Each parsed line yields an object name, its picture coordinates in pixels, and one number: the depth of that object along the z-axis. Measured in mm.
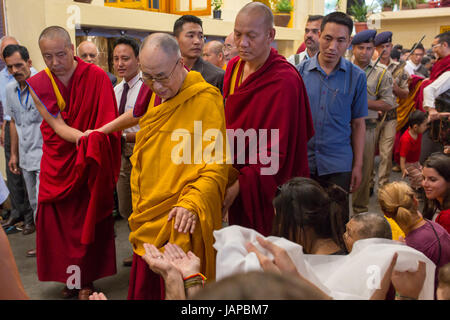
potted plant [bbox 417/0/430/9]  15727
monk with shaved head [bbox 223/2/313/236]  2330
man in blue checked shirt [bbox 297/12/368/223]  2846
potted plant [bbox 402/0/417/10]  16047
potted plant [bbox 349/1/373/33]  12094
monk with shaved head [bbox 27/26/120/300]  2947
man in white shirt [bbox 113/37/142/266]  3852
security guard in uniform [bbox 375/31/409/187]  5277
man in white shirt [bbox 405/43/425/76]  8631
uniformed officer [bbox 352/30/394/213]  4105
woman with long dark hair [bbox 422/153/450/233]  3070
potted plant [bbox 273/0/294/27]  8953
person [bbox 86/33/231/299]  2061
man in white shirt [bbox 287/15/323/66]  4129
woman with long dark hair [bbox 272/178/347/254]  1795
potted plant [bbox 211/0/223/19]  7531
